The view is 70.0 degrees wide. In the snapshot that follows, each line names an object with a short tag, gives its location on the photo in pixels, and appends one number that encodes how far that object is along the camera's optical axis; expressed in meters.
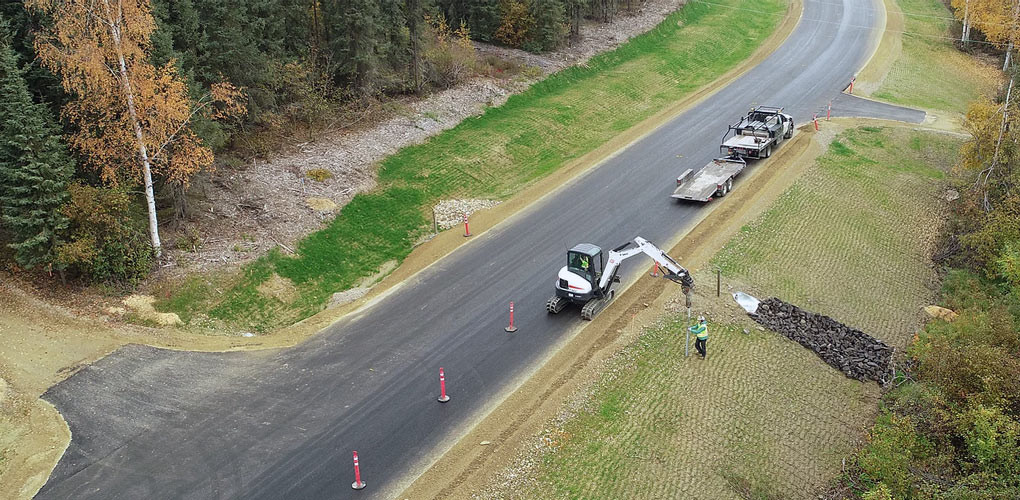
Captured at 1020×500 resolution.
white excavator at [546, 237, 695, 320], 24.02
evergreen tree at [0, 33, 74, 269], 22.16
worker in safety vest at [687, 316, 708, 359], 22.53
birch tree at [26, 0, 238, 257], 22.69
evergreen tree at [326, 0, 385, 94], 36.44
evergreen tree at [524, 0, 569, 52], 47.84
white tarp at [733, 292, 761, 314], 25.91
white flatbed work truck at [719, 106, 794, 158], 36.38
